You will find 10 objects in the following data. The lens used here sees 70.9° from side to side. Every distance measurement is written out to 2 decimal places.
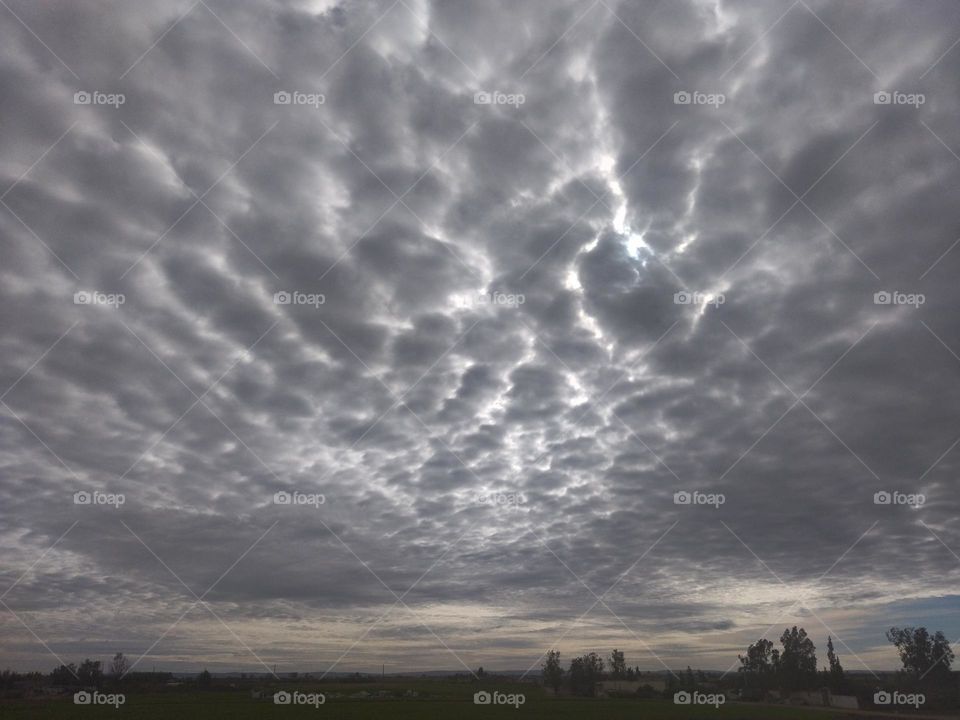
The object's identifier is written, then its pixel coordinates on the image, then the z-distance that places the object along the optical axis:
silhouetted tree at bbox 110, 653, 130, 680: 90.40
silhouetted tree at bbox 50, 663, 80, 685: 95.82
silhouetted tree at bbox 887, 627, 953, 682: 93.62
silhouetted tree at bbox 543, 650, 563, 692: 130.88
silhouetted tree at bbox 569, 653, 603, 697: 137.62
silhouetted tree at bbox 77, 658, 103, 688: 96.69
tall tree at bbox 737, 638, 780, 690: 123.38
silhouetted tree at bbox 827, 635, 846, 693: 111.44
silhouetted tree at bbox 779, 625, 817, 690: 120.31
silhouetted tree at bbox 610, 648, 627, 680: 136.50
